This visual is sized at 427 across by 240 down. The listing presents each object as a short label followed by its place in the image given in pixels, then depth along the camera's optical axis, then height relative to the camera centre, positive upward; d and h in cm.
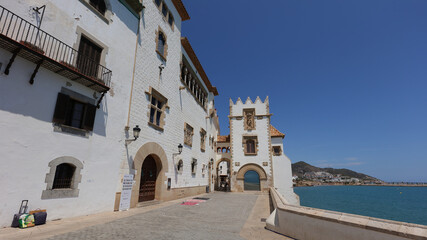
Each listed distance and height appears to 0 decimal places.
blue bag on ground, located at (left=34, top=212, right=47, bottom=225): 575 -152
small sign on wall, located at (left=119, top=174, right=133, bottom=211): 894 -115
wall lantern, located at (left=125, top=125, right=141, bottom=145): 948 +165
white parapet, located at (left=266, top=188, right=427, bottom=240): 323 -108
